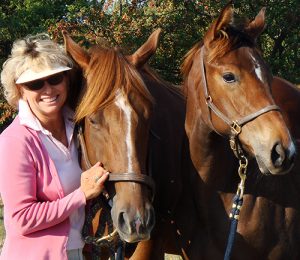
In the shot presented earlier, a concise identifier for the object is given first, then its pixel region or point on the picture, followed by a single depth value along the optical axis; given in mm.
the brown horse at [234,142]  2781
